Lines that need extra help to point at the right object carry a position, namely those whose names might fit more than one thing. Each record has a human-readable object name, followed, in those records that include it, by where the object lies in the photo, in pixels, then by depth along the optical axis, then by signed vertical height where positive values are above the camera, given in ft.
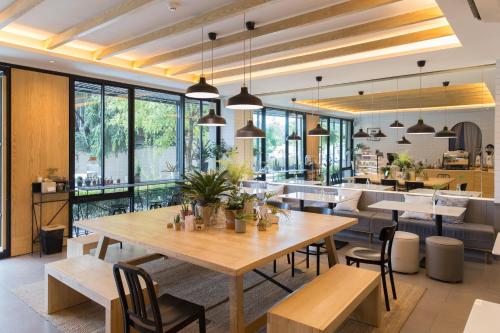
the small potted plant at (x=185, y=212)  10.95 -1.52
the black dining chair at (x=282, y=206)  14.28 -1.78
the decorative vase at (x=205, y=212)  10.80 -1.50
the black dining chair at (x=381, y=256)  11.05 -3.15
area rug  10.25 -4.68
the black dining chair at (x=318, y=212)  13.11 -2.04
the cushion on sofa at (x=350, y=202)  20.20 -2.22
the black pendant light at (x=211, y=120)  14.01 +1.82
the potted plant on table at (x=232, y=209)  10.67 -1.39
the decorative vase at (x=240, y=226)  10.13 -1.81
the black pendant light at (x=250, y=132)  13.79 +1.30
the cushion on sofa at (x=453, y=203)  17.24 -1.95
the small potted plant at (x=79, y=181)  19.39 -0.93
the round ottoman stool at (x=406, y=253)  14.49 -3.77
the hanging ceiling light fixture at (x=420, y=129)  20.49 +2.09
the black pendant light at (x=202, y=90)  11.30 +2.46
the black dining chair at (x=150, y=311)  7.03 -3.31
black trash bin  16.90 -3.66
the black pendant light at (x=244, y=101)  10.82 +2.01
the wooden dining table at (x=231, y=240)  7.88 -2.06
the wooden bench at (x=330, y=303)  7.25 -3.24
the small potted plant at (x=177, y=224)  10.63 -1.84
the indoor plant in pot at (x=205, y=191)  10.87 -0.85
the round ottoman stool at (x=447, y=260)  13.52 -3.80
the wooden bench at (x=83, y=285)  8.61 -3.31
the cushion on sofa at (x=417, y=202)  17.57 -1.92
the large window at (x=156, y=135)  22.62 +2.01
